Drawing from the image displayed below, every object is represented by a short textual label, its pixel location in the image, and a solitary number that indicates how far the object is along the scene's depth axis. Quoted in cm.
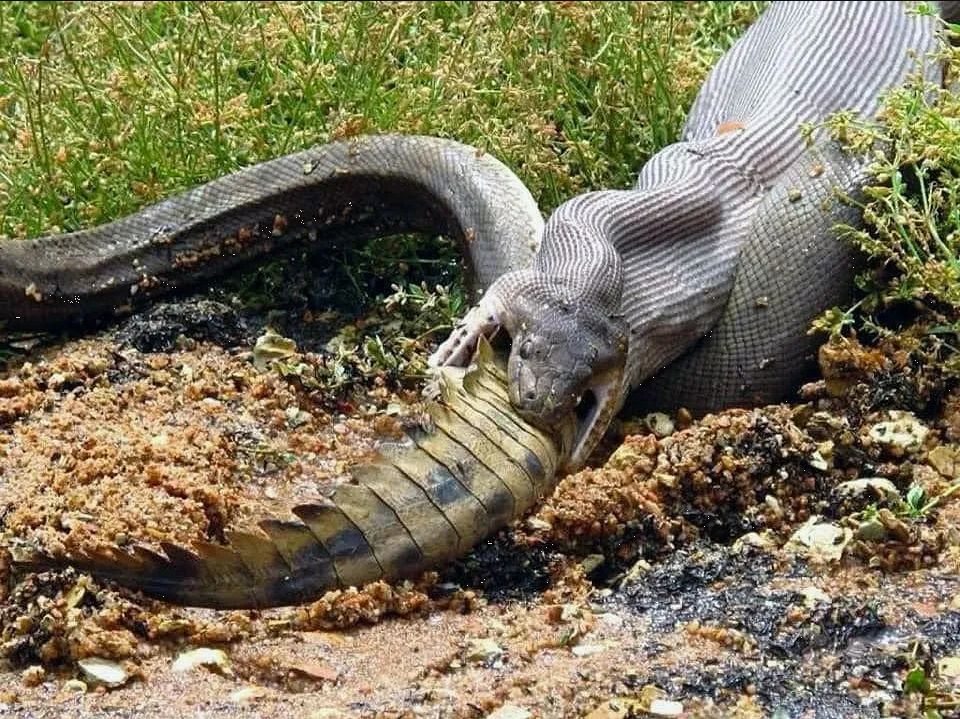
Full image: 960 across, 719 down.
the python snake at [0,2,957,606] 486
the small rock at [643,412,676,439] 558
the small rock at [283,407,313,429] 553
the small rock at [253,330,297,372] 593
